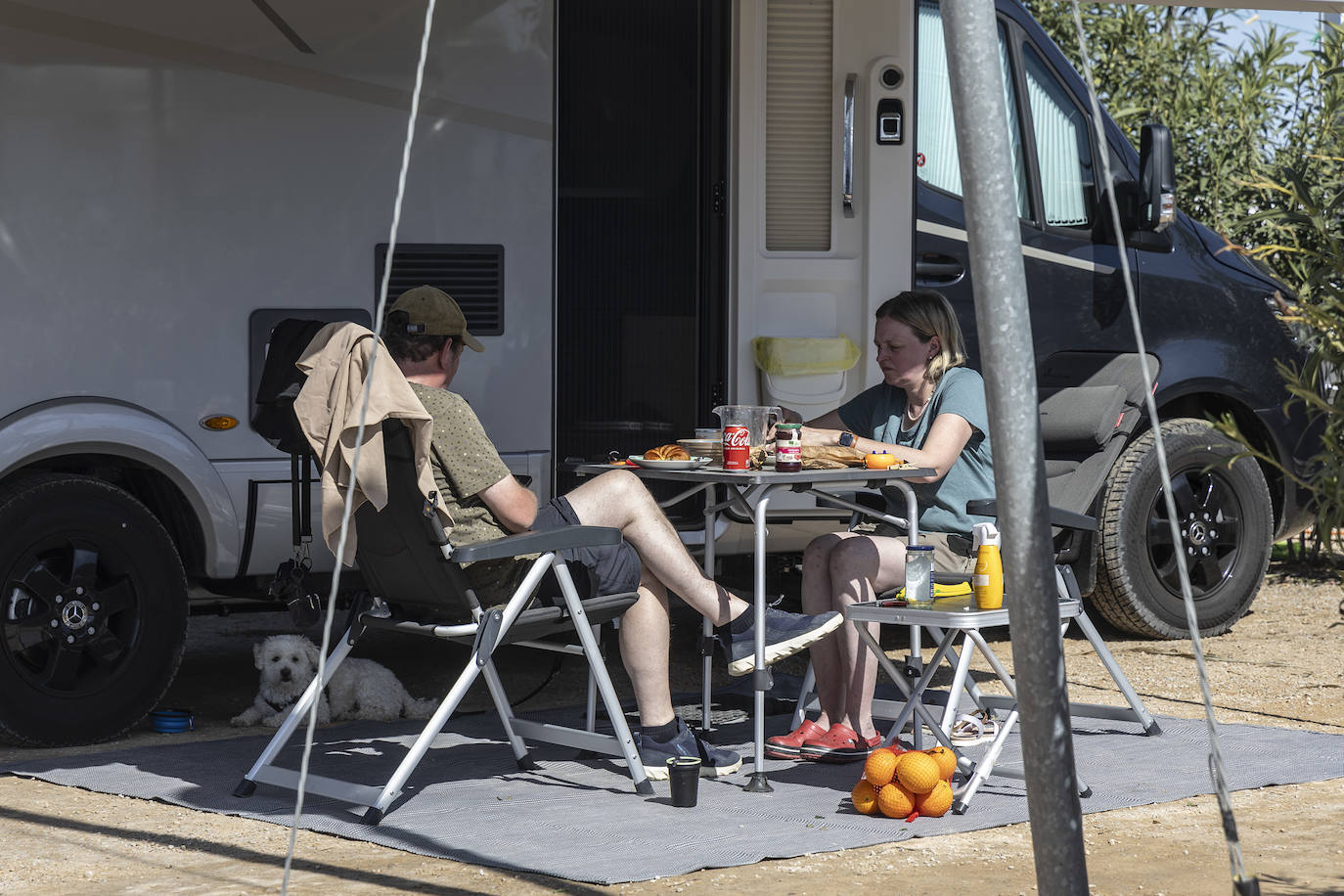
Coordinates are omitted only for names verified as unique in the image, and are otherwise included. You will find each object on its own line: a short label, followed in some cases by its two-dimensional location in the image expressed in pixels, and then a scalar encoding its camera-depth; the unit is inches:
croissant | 354.9
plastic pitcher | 339.0
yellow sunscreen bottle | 318.3
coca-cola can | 339.0
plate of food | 347.9
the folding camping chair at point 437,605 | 308.7
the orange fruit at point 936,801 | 308.2
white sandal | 369.6
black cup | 313.0
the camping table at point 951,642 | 311.6
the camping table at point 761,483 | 327.0
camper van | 375.9
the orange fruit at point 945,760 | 310.2
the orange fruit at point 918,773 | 304.7
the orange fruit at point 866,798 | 310.8
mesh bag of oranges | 305.4
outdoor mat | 288.7
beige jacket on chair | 302.4
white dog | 402.0
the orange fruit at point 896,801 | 306.8
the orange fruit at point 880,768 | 306.5
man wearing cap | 322.0
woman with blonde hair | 351.9
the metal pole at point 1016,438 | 190.4
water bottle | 327.0
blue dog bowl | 392.8
